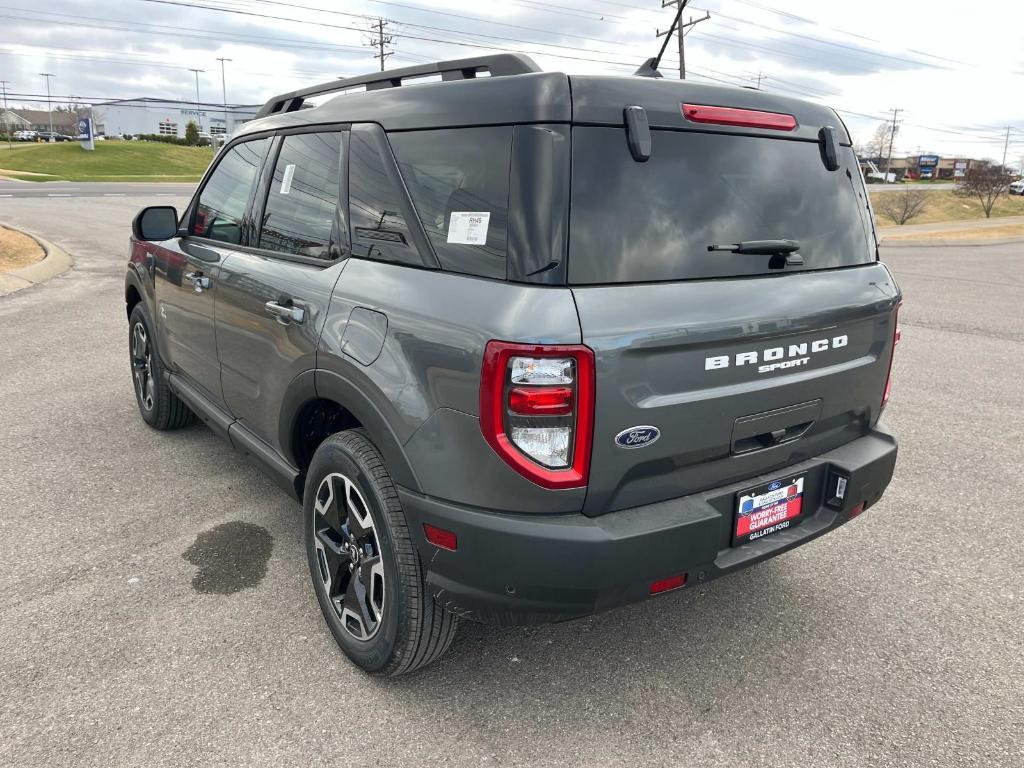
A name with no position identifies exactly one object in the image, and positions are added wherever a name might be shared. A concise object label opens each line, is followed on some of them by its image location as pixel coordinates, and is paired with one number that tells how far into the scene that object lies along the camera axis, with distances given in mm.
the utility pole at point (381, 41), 66000
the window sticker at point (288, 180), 3174
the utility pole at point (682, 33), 36688
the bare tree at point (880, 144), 107812
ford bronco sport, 2066
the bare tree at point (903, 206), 38312
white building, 105562
